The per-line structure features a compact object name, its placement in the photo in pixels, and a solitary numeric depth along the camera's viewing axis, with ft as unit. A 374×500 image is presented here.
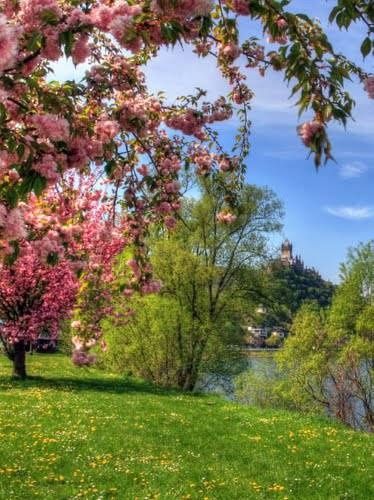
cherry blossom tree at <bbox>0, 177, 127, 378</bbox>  79.05
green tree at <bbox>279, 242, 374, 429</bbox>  88.43
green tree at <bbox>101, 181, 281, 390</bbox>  100.58
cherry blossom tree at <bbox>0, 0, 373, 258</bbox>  11.89
